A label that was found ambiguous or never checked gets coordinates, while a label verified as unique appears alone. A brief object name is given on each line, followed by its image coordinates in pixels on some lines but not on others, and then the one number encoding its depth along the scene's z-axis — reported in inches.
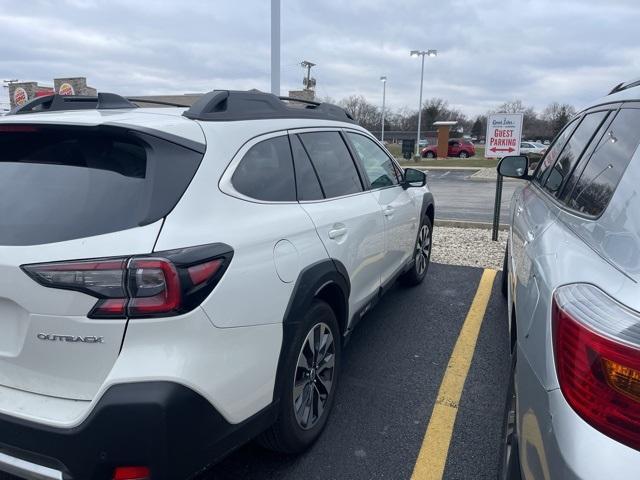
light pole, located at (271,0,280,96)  343.9
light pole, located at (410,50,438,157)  1532.2
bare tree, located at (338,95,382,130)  3346.5
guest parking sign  325.7
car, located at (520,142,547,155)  1636.3
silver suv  47.8
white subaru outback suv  66.9
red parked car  1613.9
